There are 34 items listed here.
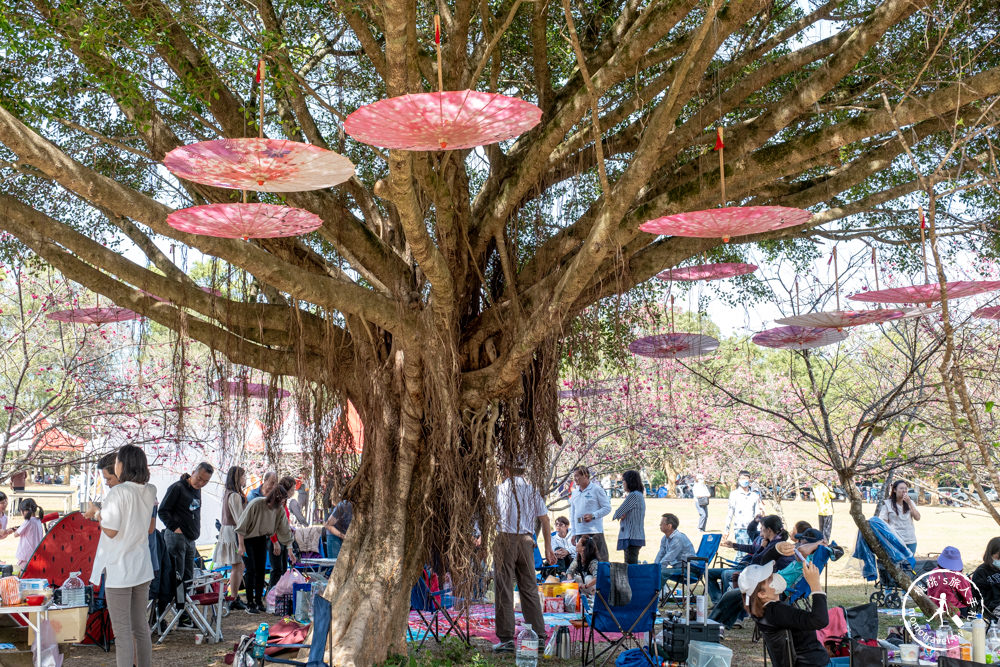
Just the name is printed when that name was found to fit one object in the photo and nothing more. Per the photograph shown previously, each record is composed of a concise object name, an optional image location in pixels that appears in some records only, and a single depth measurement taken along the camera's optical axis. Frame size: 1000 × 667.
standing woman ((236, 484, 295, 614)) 8.24
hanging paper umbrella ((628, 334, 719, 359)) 7.76
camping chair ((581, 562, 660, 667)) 5.95
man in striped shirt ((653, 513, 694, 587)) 8.90
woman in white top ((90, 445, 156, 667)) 4.95
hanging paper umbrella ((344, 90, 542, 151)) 3.27
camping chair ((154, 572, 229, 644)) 6.91
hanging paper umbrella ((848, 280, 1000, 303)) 5.50
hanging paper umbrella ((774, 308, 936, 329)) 6.51
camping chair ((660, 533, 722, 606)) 8.30
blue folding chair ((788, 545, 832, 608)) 6.15
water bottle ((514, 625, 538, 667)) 5.84
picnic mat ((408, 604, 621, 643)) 7.09
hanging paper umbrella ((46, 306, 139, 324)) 6.66
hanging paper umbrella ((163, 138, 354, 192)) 3.52
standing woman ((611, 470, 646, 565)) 8.71
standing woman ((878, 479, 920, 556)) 9.05
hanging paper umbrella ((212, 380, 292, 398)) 5.86
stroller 8.31
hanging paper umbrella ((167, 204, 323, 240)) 4.07
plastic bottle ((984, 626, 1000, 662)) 4.97
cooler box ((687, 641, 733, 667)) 5.51
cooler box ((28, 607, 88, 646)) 5.39
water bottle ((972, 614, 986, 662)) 4.76
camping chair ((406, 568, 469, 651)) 6.61
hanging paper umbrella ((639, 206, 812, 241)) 4.11
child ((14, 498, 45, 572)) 8.72
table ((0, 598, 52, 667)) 4.89
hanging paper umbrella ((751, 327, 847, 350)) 7.91
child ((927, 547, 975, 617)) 5.77
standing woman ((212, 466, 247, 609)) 8.45
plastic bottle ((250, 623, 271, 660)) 5.05
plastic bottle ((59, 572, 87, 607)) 5.53
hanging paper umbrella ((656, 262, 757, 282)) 6.47
